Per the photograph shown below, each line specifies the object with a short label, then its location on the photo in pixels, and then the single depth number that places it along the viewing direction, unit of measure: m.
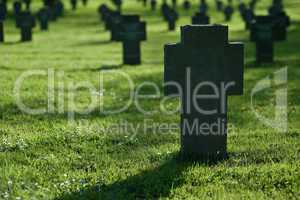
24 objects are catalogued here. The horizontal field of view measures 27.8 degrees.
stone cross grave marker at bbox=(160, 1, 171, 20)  37.94
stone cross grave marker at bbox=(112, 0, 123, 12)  45.41
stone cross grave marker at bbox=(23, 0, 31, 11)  47.46
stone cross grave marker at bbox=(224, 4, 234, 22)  40.69
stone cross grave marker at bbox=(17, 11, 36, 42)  27.81
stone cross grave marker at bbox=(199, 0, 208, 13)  44.98
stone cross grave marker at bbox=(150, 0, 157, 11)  50.81
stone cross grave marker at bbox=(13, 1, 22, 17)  37.19
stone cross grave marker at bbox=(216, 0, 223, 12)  50.03
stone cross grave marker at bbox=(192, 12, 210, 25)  22.83
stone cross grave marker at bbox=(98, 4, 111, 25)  34.75
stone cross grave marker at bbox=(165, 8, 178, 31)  33.34
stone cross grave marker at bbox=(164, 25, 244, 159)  6.89
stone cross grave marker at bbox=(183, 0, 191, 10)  51.31
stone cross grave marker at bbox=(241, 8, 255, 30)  31.50
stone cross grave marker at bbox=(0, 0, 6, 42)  23.27
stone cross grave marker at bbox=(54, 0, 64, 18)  42.61
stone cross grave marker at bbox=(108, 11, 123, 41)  26.80
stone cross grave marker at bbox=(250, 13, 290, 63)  17.83
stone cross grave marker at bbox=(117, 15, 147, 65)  18.12
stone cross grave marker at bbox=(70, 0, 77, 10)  50.81
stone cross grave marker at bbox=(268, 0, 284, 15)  32.69
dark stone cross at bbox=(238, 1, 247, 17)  41.28
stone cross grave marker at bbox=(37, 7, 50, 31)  35.22
